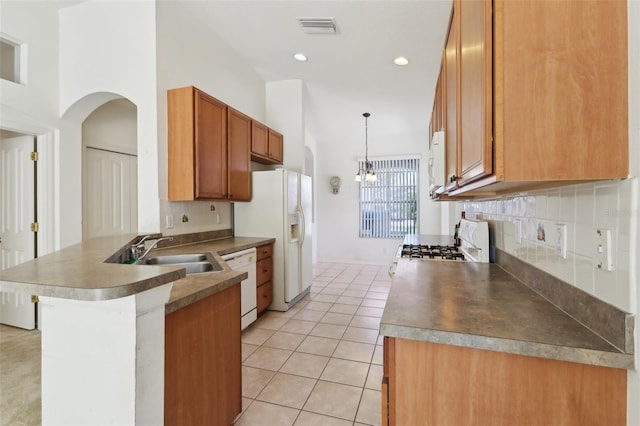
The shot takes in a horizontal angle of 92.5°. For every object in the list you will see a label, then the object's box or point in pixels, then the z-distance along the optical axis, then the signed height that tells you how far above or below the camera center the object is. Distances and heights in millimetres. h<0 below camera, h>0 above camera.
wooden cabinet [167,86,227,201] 2771 +628
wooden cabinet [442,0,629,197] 801 +314
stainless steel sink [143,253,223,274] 2236 -381
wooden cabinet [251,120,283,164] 3848 +889
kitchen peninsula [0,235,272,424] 787 -349
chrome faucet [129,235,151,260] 2057 -260
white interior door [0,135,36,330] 2969 -32
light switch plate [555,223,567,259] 1067 -109
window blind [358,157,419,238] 6629 +221
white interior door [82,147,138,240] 3496 +216
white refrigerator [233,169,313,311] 3744 -139
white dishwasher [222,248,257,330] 2963 -743
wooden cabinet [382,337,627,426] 821 -520
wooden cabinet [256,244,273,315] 3440 -773
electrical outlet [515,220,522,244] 1511 -106
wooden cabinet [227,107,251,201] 3352 +639
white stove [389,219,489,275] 1997 -340
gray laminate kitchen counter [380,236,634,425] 812 -449
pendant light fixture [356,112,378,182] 5566 +1125
